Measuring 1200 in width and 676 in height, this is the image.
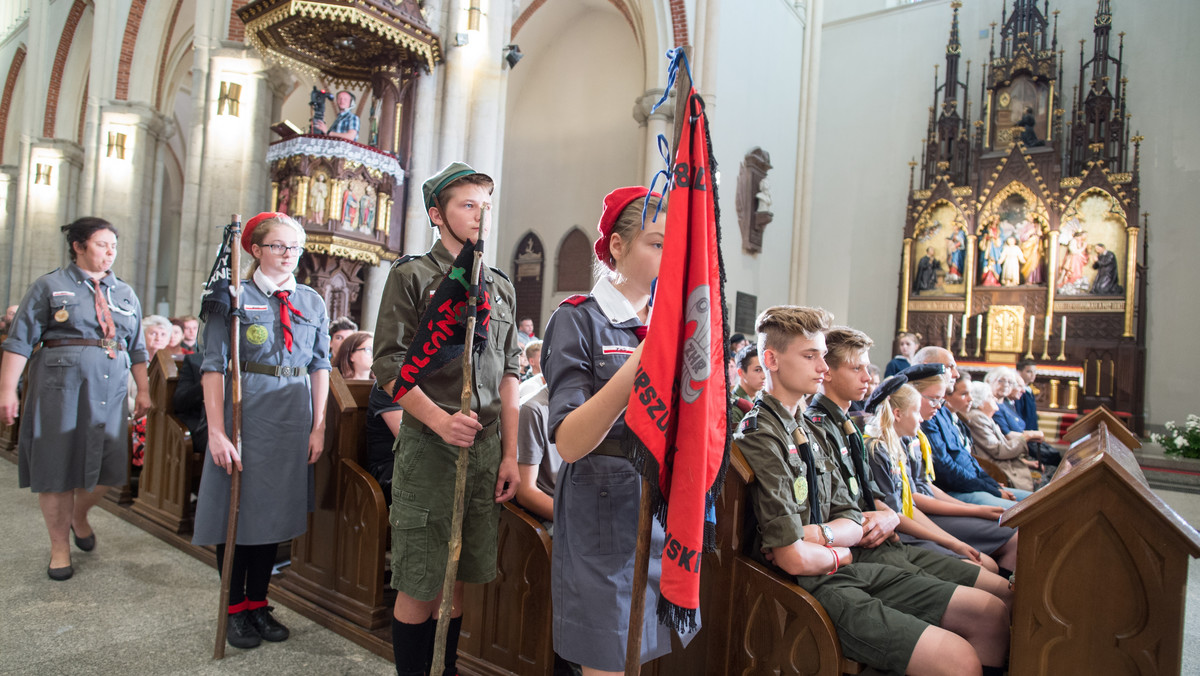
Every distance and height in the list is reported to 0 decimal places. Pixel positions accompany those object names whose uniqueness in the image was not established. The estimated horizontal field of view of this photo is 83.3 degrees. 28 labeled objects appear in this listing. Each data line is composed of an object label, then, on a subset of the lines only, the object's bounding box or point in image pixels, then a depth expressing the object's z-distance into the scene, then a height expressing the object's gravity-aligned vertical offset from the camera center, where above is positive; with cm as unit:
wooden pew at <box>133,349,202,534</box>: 371 -78
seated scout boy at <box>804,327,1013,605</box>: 218 -31
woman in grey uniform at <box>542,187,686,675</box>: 134 -26
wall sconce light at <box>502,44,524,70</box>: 705 +307
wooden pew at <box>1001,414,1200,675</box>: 153 -45
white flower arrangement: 851 -67
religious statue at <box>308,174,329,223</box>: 598 +122
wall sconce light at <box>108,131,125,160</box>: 943 +248
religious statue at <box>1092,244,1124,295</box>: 1053 +174
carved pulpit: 587 +175
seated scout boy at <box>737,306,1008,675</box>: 171 -53
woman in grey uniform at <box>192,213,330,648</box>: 244 -35
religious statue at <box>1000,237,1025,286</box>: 1116 +192
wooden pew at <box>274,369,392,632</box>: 264 -82
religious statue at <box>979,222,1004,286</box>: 1130 +204
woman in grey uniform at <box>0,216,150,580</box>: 297 -29
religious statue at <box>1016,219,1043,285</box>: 1104 +214
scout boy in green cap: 178 -31
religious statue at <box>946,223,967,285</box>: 1159 +208
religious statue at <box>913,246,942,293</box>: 1186 +179
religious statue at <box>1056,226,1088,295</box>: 1074 +187
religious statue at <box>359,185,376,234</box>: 624 +119
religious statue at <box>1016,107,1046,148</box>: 1127 +418
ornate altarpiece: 1048 +255
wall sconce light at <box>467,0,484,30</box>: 668 +327
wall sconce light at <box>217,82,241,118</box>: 681 +233
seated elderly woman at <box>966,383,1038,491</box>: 472 -48
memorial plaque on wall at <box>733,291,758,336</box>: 1071 +79
